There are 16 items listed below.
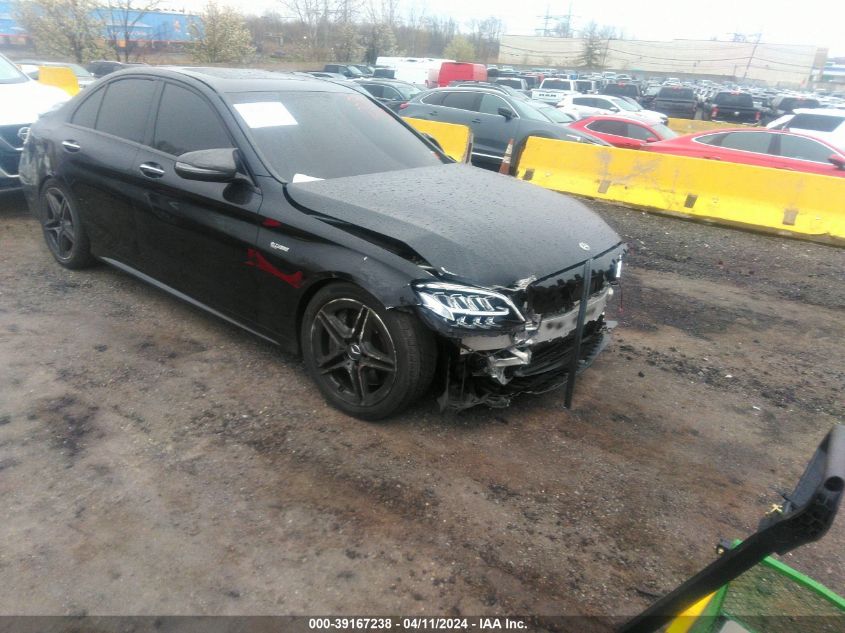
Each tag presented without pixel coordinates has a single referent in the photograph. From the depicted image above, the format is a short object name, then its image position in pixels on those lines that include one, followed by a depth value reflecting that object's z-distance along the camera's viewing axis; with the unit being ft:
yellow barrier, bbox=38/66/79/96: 46.91
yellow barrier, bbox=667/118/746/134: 61.93
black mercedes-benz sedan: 10.00
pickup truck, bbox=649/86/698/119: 86.43
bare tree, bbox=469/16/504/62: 255.50
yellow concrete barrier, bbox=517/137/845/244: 23.77
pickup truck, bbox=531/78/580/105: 88.53
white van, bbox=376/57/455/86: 103.30
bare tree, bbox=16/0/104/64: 94.68
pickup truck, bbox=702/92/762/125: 77.30
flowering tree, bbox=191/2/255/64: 126.93
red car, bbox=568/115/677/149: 41.81
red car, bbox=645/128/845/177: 31.40
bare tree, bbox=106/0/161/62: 96.78
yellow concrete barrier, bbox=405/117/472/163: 31.48
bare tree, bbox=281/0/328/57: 173.88
